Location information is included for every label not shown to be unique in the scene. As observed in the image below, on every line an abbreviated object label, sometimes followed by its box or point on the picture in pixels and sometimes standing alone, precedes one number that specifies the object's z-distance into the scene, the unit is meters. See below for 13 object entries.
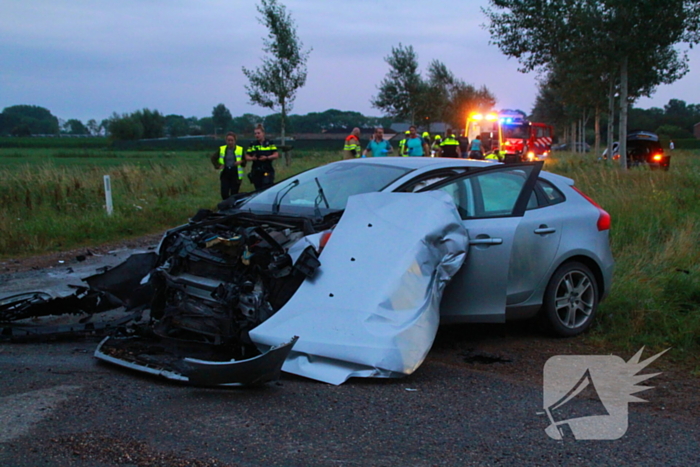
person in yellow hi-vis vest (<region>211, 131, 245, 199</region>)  13.60
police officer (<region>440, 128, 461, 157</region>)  22.48
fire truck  35.67
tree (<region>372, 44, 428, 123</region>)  49.09
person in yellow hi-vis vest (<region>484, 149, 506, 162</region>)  24.24
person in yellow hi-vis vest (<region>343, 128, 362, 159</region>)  17.59
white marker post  13.89
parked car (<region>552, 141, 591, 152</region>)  58.15
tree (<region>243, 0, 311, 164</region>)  30.14
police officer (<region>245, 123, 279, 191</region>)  13.42
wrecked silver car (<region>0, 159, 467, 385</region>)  4.43
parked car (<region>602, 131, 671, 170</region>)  26.95
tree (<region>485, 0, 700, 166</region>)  22.19
